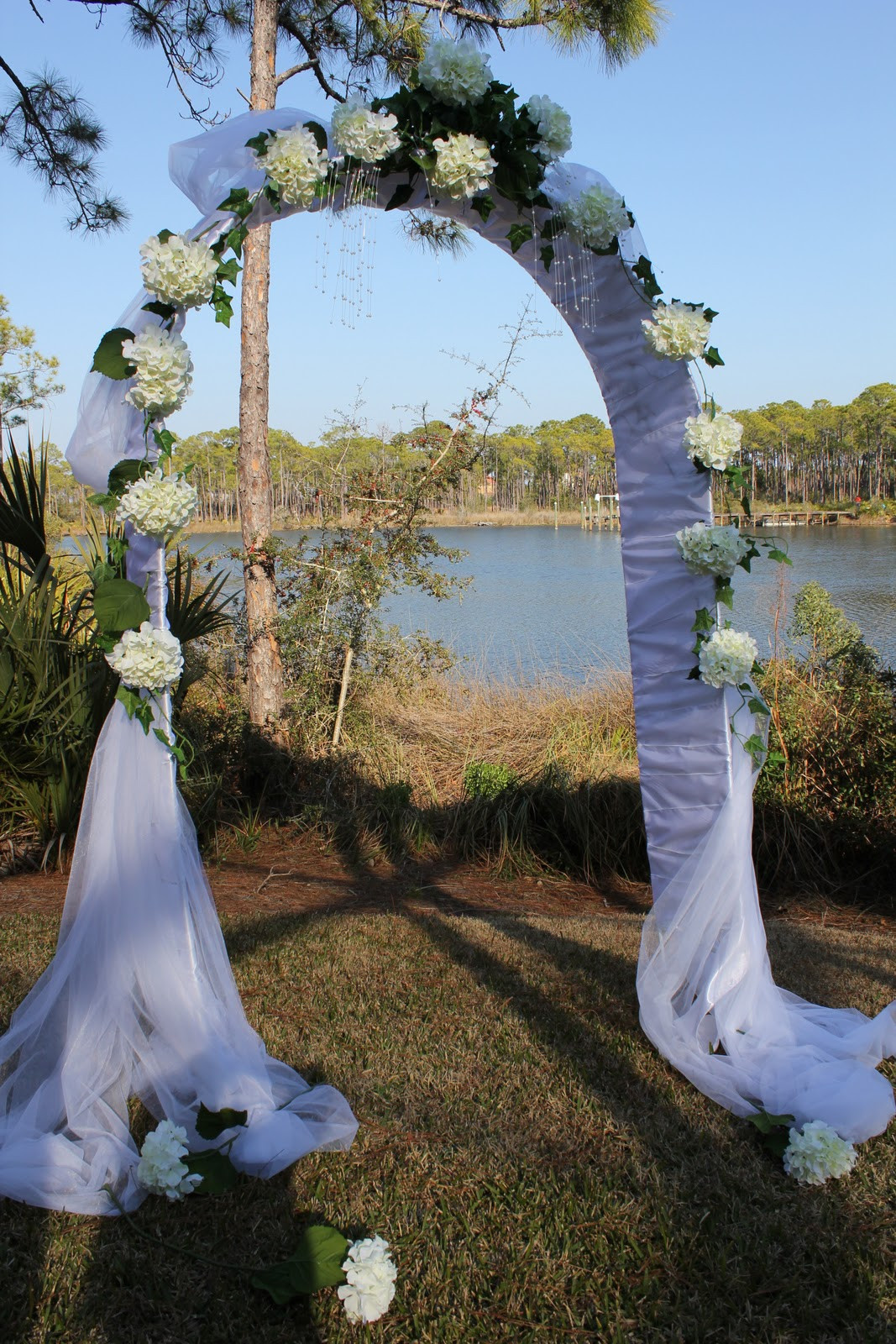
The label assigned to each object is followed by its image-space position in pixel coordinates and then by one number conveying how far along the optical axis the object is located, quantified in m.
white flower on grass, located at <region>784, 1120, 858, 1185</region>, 2.70
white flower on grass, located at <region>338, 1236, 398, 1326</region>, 2.16
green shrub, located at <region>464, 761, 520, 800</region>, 7.07
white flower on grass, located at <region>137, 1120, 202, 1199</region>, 2.58
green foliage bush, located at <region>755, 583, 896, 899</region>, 6.16
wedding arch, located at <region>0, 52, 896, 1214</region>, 2.90
